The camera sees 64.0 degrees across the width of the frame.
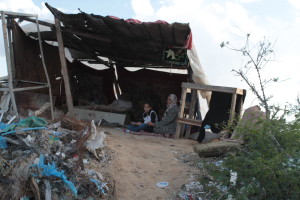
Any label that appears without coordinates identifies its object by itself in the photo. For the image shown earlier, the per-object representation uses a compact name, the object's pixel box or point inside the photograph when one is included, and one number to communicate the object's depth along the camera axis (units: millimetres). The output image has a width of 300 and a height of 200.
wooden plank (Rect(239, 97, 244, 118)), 5620
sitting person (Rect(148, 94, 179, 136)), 5568
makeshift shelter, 5238
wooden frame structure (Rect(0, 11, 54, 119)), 4481
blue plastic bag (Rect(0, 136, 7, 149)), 2923
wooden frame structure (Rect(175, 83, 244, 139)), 5086
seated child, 5750
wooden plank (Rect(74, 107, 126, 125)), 6497
